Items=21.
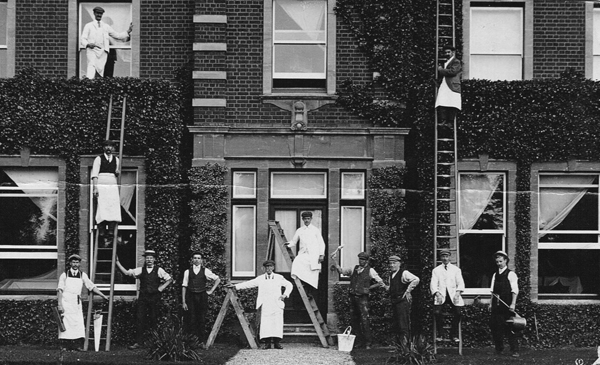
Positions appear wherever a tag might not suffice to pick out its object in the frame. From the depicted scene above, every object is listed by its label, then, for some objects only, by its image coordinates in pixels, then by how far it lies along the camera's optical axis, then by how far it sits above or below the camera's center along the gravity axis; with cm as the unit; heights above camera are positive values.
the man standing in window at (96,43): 2172 +327
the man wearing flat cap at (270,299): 2017 -168
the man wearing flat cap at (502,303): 1927 -162
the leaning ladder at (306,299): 2053 -172
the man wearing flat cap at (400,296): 1983 -158
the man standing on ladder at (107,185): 2039 +41
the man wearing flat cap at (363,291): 2027 -152
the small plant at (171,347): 1806 -232
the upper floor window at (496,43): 2209 +338
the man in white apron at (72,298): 1986 -167
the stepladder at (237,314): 2025 -203
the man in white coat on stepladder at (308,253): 2083 -85
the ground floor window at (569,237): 2169 -52
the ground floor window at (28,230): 2162 -47
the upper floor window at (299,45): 2205 +329
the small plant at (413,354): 1791 -238
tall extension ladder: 2105 +60
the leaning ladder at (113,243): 2002 -68
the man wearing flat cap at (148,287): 2042 -149
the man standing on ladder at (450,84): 2084 +241
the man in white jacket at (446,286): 1997 -140
